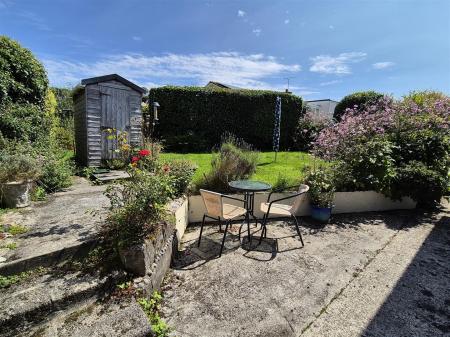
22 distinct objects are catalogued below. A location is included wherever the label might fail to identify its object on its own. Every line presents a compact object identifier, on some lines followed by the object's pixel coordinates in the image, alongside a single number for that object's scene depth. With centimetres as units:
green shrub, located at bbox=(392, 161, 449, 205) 523
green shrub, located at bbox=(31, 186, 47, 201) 432
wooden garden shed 692
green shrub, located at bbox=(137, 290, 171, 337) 210
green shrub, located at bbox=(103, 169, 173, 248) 258
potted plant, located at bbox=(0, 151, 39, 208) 379
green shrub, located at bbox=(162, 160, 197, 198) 430
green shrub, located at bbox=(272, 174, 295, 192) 508
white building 2450
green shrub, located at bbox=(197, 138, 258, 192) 498
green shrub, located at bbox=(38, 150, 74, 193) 494
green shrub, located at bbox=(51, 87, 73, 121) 1218
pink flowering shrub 532
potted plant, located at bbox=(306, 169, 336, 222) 478
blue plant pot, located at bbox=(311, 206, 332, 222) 475
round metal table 386
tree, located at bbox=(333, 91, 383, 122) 1234
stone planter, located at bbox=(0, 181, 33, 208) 376
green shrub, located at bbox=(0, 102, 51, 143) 505
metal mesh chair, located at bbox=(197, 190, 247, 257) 330
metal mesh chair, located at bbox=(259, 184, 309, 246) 378
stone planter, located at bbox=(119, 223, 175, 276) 240
